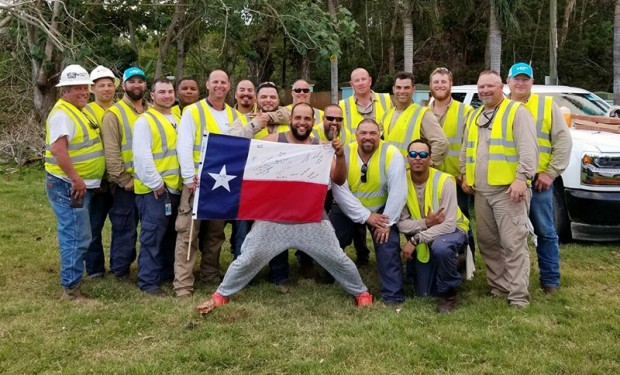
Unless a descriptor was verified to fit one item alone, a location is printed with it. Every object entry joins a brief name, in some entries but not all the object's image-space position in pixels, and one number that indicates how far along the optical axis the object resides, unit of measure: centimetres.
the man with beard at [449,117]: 572
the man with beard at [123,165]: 539
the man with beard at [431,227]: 488
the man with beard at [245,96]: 562
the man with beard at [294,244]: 490
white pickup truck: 621
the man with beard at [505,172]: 473
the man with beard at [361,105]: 595
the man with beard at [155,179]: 520
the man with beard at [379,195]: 503
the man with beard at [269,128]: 531
